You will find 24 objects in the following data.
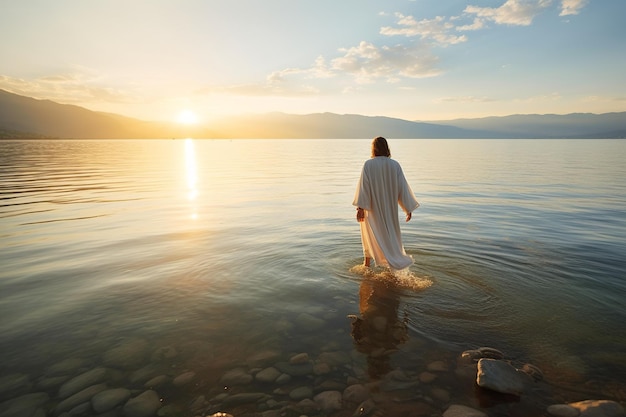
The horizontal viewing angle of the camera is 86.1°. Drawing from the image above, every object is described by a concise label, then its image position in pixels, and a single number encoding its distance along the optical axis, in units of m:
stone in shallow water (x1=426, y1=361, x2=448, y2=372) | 4.61
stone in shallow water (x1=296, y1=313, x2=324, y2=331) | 5.92
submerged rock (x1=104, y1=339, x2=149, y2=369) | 4.87
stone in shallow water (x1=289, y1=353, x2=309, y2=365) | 4.89
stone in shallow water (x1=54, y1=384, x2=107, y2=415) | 4.00
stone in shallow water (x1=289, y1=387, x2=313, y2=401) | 4.16
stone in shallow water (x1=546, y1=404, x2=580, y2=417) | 3.67
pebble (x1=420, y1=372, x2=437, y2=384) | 4.40
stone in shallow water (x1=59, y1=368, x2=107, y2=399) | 4.29
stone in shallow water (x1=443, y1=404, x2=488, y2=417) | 3.73
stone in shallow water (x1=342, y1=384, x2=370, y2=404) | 4.07
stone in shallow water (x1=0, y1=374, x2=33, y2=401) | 4.26
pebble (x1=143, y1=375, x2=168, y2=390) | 4.39
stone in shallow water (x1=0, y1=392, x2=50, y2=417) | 3.93
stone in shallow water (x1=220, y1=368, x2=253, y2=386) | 4.43
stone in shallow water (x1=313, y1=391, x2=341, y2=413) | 3.95
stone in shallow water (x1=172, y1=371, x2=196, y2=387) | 4.44
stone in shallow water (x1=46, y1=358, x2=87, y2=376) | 4.68
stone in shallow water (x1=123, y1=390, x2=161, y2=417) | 3.92
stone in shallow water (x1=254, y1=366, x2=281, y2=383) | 4.50
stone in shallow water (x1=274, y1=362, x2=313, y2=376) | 4.64
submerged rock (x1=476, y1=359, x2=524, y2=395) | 4.08
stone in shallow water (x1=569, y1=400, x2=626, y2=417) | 3.64
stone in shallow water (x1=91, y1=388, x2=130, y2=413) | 4.01
